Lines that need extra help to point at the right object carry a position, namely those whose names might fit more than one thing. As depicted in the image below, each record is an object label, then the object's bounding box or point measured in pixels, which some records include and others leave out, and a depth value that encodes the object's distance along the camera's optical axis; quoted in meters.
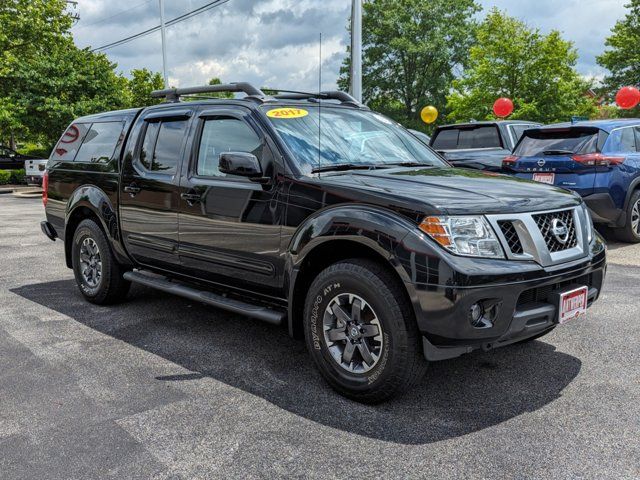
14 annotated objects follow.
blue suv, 7.74
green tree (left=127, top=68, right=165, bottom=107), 43.75
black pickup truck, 3.03
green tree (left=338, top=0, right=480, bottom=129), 42.06
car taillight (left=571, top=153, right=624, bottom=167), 7.71
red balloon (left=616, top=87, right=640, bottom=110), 18.23
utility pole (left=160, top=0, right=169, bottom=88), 26.26
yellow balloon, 21.38
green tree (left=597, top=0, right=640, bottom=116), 30.53
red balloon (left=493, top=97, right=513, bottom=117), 20.34
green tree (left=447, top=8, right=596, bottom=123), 26.12
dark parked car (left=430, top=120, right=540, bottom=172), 10.09
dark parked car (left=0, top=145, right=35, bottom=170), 25.77
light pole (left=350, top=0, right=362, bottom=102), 14.44
